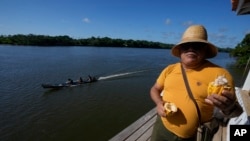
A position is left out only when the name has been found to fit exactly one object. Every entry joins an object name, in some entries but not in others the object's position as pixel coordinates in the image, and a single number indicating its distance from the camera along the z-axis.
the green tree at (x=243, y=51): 18.47
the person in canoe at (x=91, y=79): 13.17
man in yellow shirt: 1.28
